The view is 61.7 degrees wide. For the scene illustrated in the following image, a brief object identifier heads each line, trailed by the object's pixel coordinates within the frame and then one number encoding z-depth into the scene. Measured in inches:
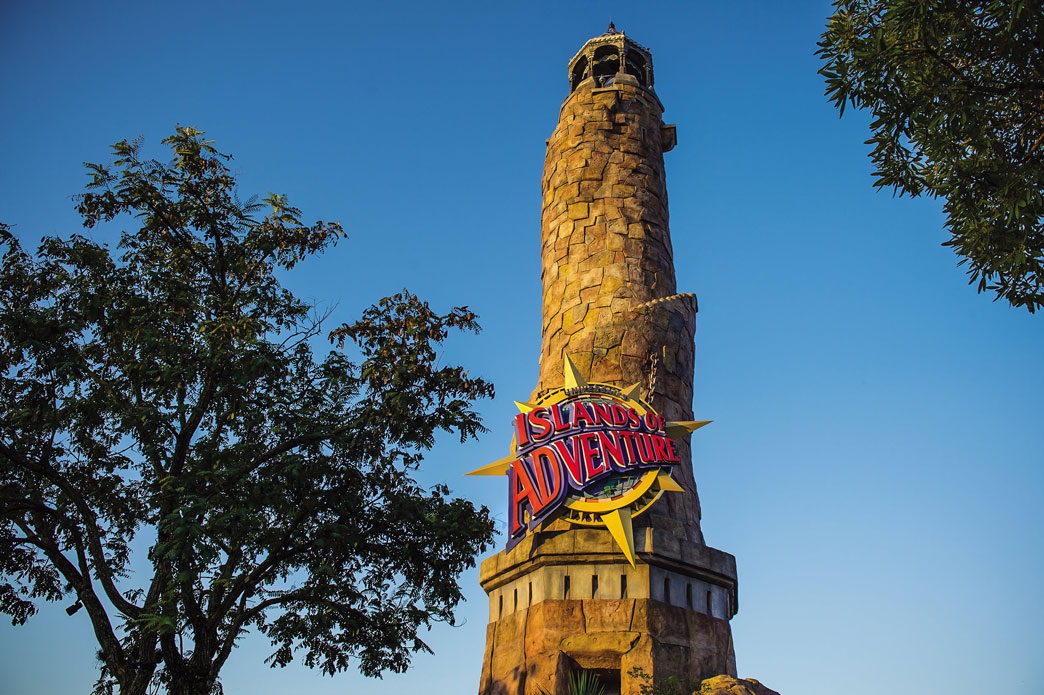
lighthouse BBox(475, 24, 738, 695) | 572.4
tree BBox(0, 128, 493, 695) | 598.5
